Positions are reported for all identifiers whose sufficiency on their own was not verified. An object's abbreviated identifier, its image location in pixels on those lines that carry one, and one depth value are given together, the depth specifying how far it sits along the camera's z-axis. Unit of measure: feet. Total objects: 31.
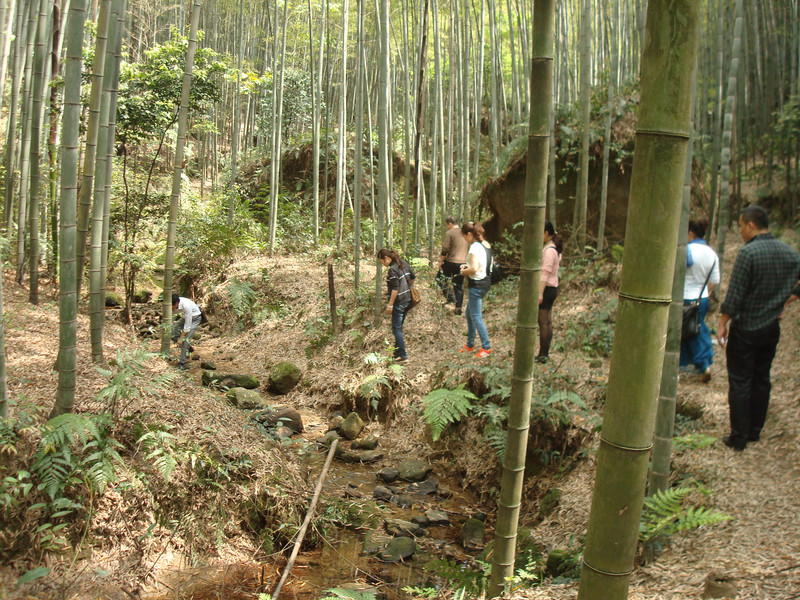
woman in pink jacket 17.09
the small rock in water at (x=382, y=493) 14.74
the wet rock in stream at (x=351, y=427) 18.56
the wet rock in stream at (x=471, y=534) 12.48
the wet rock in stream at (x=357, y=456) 17.01
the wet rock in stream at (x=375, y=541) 12.16
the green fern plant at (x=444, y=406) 14.56
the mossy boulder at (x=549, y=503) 12.56
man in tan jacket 24.74
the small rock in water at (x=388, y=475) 15.83
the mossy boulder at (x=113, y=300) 30.94
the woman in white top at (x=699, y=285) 13.83
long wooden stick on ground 9.34
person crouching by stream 23.22
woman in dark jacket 20.74
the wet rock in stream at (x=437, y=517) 13.65
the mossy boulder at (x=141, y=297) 34.14
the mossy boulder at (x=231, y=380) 21.38
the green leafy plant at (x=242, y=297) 29.30
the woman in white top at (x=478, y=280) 19.33
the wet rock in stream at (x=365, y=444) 17.78
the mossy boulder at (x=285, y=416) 17.78
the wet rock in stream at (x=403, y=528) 12.98
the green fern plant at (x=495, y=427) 13.88
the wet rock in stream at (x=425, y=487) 15.17
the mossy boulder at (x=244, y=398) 18.63
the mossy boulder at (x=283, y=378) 22.45
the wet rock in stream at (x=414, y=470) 15.89
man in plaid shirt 10.71
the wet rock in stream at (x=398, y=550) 11.85
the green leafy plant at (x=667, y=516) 7.96
